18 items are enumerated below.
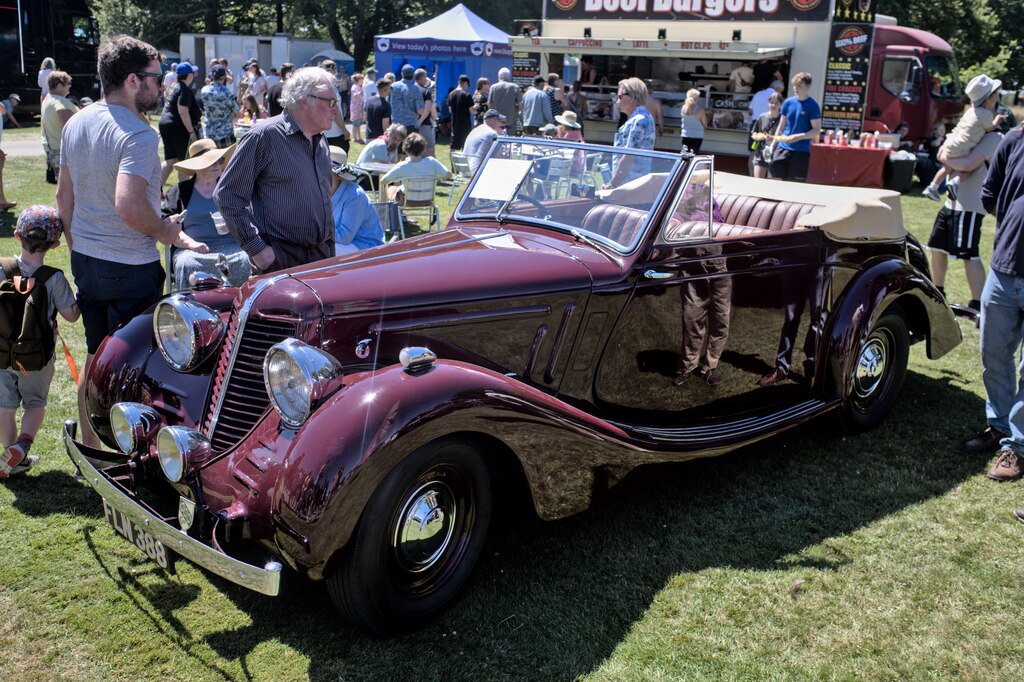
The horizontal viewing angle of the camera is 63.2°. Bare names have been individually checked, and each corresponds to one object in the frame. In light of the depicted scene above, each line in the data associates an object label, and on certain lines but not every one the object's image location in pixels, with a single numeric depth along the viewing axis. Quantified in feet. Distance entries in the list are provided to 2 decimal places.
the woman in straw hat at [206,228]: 17.72
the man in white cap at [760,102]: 44.78
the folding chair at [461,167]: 34.67
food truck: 44.47
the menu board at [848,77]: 43.34
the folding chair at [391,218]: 24.16
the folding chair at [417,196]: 28.09
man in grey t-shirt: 12.17
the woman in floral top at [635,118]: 24.07
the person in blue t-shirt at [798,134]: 35.38
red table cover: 43.60
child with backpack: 12.46
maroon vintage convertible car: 9.15
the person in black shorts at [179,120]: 34.09
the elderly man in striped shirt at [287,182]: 13.62
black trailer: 67.67
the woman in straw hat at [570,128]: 38.19
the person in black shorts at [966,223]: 21.79
